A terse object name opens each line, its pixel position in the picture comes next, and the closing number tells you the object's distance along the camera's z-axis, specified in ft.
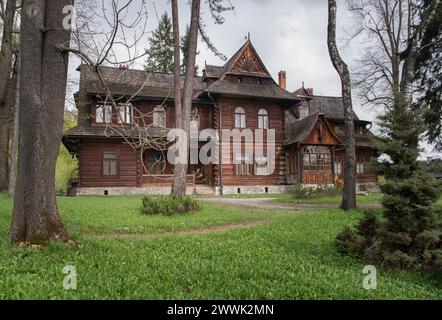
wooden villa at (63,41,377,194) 81.41
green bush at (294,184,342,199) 66.74
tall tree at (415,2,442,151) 52.13
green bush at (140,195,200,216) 41.27
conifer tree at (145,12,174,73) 130.93
